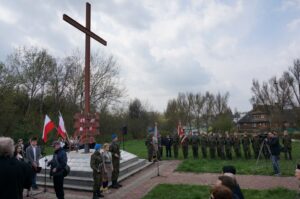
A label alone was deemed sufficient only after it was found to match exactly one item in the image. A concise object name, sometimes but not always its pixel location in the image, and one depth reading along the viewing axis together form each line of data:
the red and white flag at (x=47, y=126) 12.36
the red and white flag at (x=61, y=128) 13.15
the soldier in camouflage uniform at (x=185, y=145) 18.33
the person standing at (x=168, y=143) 19.57
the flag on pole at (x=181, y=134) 18.63
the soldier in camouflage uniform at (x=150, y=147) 17.19
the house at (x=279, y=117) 46.81
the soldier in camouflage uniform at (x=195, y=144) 18.38
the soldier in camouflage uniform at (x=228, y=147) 17.62
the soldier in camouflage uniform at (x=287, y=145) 16.98
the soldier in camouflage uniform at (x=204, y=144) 18.22
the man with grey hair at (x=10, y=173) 3.59
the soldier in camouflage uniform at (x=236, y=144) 17.84
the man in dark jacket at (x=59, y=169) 7.99
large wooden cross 13.06
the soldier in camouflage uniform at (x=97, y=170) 8.93
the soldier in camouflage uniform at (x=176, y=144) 19.23
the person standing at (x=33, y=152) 10.00
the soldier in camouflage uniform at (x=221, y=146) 17.67
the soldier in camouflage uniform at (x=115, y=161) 10.66
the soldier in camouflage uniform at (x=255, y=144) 18.00
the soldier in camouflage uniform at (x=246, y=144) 17.72
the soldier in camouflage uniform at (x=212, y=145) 17.94
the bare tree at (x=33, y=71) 31.12
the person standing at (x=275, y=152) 12.30
